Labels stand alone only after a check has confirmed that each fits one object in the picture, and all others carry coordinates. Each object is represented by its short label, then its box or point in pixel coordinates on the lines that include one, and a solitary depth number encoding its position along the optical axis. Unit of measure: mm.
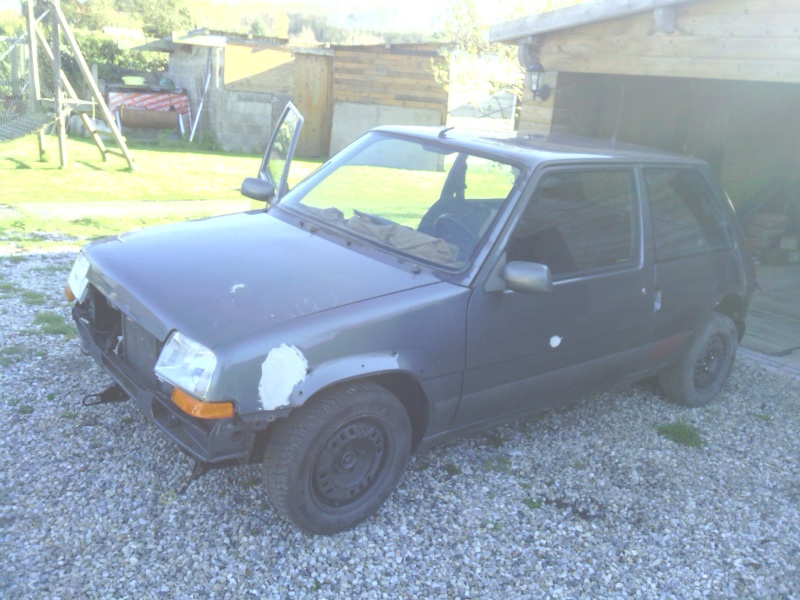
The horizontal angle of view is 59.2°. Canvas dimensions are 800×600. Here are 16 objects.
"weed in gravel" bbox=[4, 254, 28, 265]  6643
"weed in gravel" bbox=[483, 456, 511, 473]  3971
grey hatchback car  2912
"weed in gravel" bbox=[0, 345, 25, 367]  4520
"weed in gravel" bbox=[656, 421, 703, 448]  4562
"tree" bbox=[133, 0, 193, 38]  31922
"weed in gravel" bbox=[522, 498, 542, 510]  3660
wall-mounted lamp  7621
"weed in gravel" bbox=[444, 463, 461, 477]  3876
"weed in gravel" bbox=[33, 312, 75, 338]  5055
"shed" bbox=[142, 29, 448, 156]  17156
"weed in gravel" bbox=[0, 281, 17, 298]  5760
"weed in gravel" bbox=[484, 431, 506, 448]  4242
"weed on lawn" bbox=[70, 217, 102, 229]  8148
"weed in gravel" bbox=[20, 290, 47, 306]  5630
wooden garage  5855
